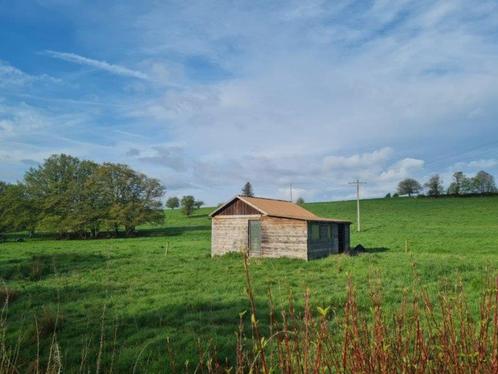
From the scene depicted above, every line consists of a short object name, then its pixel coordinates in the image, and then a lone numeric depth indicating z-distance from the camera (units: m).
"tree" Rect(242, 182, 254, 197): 100.19
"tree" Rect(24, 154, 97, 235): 54.09
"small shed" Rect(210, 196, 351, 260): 25.75
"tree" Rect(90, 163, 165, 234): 55.69
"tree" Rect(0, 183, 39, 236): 53.22
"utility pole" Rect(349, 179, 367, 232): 53.31
